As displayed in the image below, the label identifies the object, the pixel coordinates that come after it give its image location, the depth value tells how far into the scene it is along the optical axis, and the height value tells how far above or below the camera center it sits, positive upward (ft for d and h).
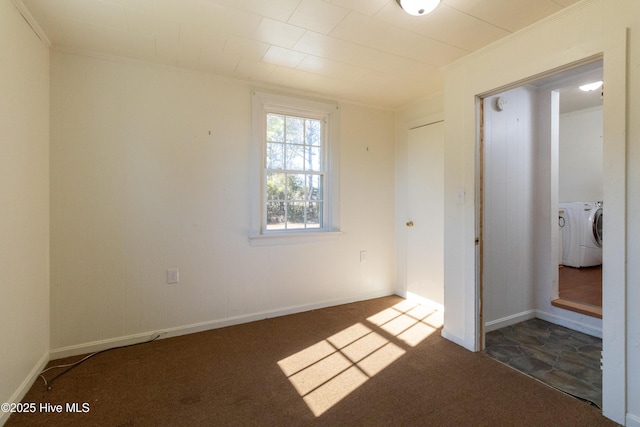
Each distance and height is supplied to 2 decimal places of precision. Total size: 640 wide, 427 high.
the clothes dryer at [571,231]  14.76 -1.03
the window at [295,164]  10.16 +1.66
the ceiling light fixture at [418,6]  5.58 +3.86
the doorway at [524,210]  9.20 +0.00
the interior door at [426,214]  10.78 -0.15
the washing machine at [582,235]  14.49 -1.22
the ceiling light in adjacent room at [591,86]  10.75 +4.61
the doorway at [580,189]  13.17 +1.13
